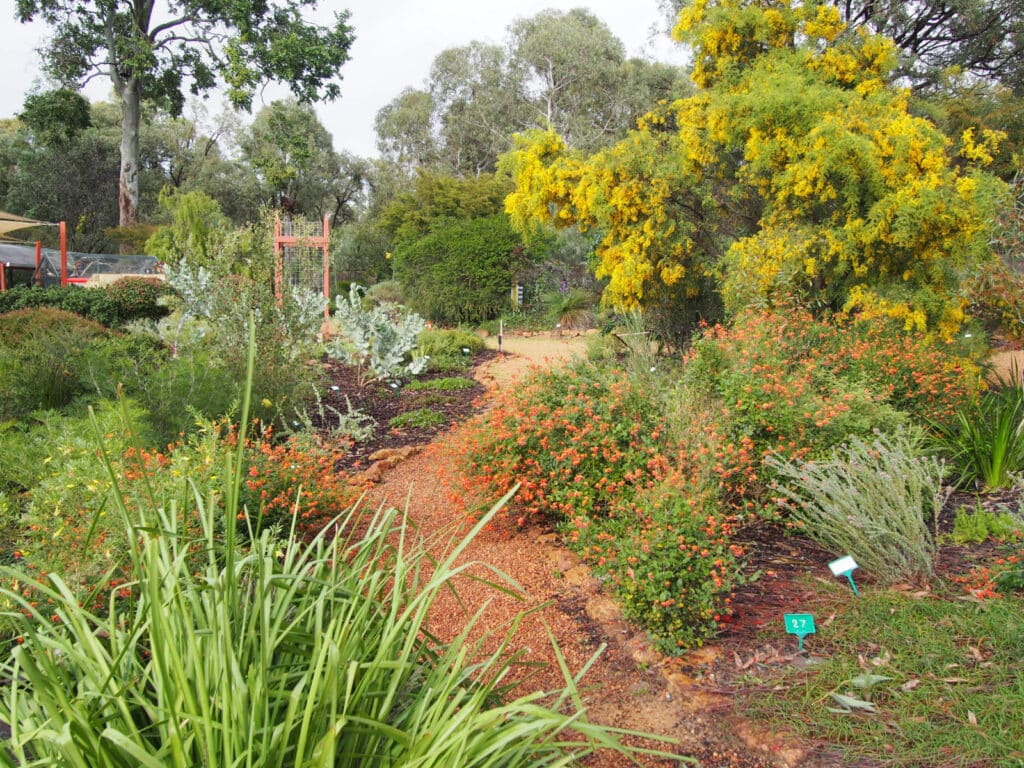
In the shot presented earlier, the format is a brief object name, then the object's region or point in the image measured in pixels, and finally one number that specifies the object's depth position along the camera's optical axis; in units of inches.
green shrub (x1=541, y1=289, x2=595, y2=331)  614.9
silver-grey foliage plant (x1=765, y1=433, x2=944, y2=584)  122.7
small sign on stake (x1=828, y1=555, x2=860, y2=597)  110.5
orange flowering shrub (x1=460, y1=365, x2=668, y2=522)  148.8
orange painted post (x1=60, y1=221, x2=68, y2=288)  578.8
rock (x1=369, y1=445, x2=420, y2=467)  222.5
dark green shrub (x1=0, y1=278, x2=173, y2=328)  425.1
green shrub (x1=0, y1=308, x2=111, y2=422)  195.8
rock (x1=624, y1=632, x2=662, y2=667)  109.3
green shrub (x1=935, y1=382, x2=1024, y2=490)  170.4
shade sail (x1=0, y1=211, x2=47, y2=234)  595.2
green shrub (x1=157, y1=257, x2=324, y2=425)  216.7
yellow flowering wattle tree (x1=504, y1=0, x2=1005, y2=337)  257.4
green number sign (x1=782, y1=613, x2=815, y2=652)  103.4
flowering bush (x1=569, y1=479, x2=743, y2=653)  109.2
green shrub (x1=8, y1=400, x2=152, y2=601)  104.4
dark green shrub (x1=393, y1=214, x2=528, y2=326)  635.5
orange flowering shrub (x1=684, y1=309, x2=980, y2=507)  157.5
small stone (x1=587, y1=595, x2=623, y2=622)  123.1
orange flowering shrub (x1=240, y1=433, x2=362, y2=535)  143.3
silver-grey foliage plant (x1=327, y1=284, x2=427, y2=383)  338.3
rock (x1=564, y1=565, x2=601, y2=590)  135.5
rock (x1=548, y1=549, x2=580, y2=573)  143.4
